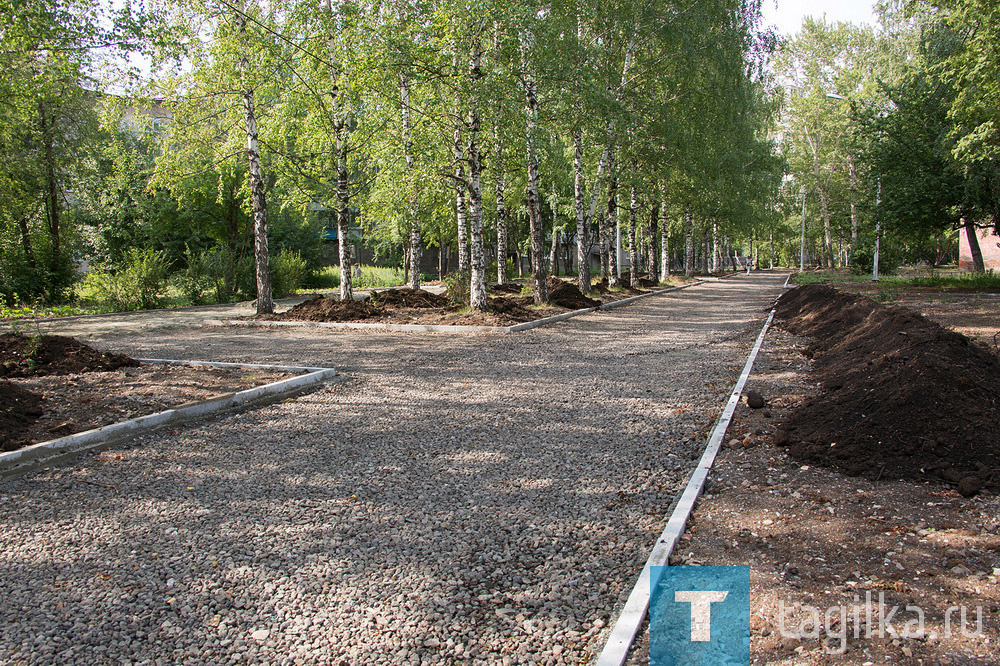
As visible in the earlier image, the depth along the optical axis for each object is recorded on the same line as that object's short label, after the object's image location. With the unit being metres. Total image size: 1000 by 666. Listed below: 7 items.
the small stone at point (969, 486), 3.95
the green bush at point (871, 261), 39.72
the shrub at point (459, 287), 18.33
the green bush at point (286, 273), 24.81
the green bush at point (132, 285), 20.92
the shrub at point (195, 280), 23.38
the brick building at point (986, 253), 42.91
